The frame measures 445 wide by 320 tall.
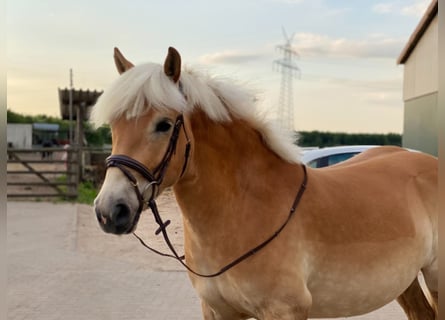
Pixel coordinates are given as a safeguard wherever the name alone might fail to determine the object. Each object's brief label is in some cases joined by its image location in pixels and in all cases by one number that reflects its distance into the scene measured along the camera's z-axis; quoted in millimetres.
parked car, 6180
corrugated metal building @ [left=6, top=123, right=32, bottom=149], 31188
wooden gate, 13617
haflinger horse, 1994
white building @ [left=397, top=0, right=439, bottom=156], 13641
